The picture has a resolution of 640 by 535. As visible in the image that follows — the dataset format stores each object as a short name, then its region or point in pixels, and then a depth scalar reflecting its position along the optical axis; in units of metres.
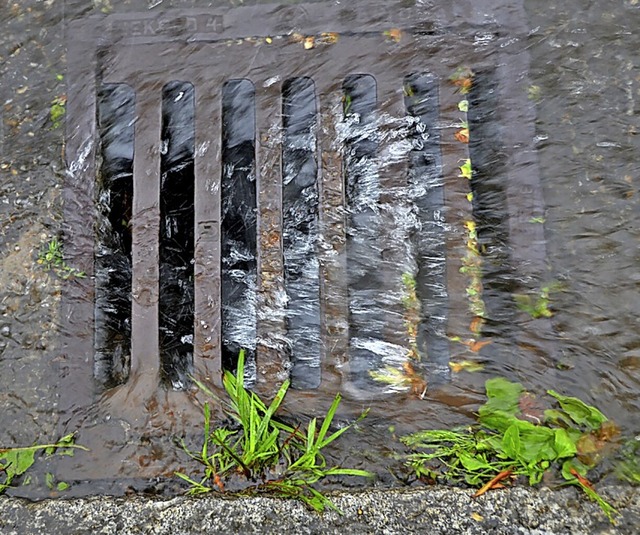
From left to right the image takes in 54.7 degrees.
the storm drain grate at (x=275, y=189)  1.54
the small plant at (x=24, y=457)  1.50
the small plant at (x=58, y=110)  1.62
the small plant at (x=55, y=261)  1.57
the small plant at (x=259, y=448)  1.46
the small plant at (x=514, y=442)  1.43
